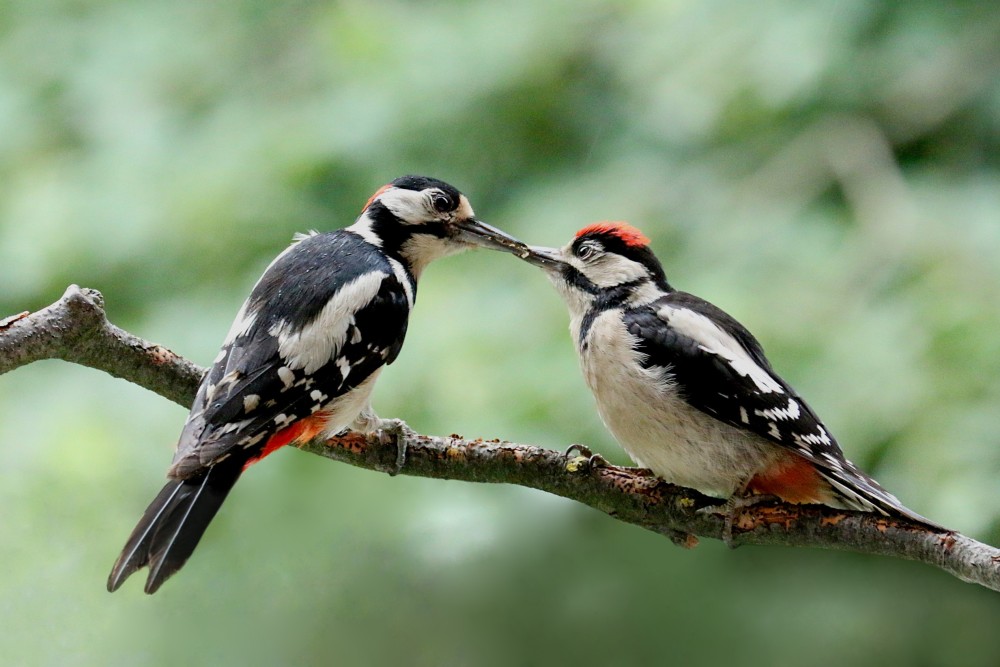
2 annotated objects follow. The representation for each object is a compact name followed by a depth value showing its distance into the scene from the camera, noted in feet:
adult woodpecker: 13.30
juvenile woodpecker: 16.22
